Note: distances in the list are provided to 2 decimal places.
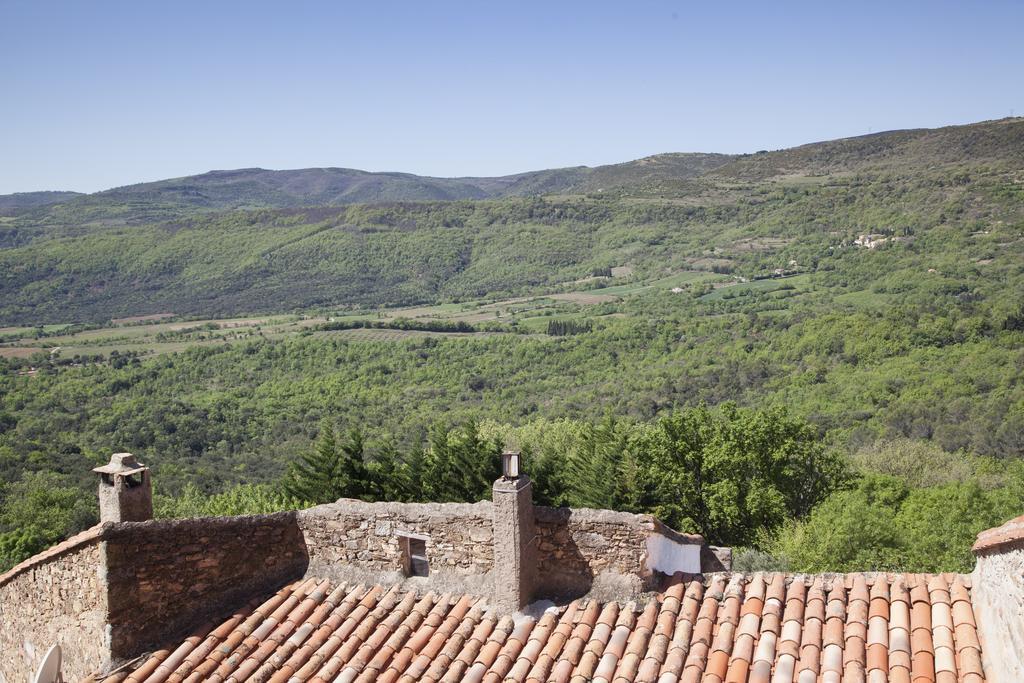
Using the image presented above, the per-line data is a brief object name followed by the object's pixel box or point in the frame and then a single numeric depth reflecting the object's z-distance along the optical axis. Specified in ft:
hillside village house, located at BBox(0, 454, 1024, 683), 22.97
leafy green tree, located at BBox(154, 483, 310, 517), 85.92
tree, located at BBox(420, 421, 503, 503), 73.61
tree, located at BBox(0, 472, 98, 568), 92.84
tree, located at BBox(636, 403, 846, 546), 78.84
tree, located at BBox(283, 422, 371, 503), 72.95
